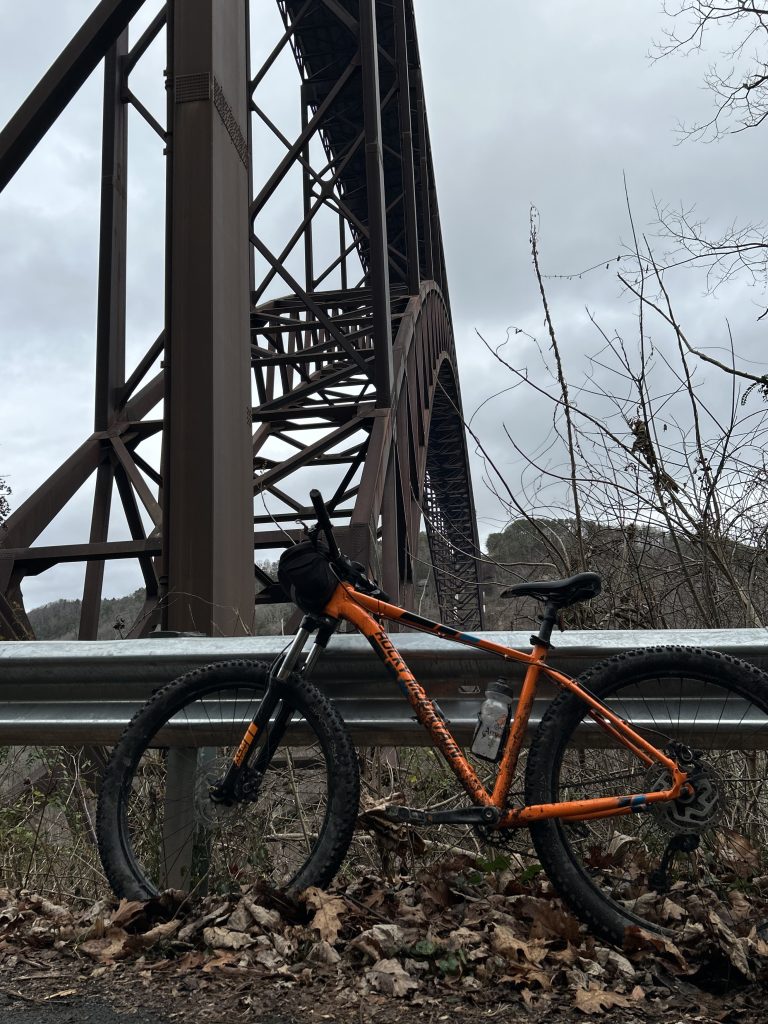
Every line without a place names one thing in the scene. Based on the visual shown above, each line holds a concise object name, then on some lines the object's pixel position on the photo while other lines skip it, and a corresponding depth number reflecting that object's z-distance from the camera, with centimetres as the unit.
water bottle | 267
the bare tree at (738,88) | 632
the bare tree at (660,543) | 424
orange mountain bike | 255
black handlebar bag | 291
